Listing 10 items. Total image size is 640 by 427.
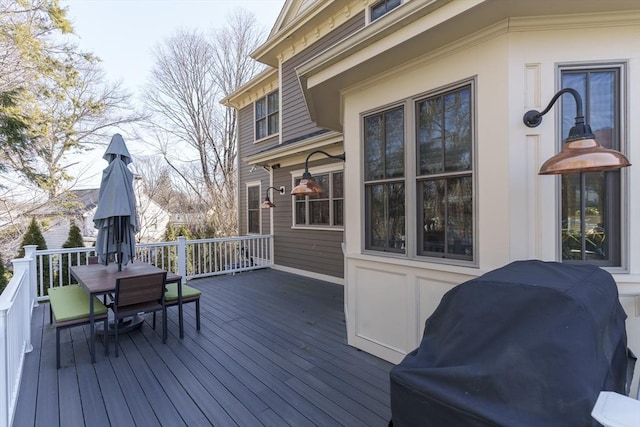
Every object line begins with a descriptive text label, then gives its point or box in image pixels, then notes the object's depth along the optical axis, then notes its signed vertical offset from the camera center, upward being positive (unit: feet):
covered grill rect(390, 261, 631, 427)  3.52 -1.95
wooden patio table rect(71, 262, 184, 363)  10.81 -2.58
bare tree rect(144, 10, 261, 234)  50.14 +21.18
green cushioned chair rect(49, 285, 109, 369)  10.39 -3.44
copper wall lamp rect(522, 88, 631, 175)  5.35 +0.95
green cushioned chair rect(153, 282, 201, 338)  12.92 -3.61
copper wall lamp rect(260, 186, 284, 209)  24.67 +0.71
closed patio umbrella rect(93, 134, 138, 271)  12.80 +0.25
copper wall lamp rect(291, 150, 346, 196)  12.11 +1.00
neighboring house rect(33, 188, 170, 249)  31.68 -0.08
